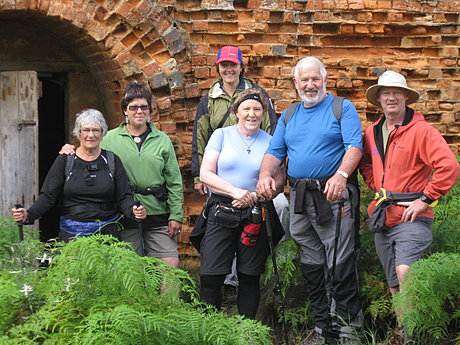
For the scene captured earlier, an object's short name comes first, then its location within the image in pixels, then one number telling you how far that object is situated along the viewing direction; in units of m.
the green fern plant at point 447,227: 5.38
